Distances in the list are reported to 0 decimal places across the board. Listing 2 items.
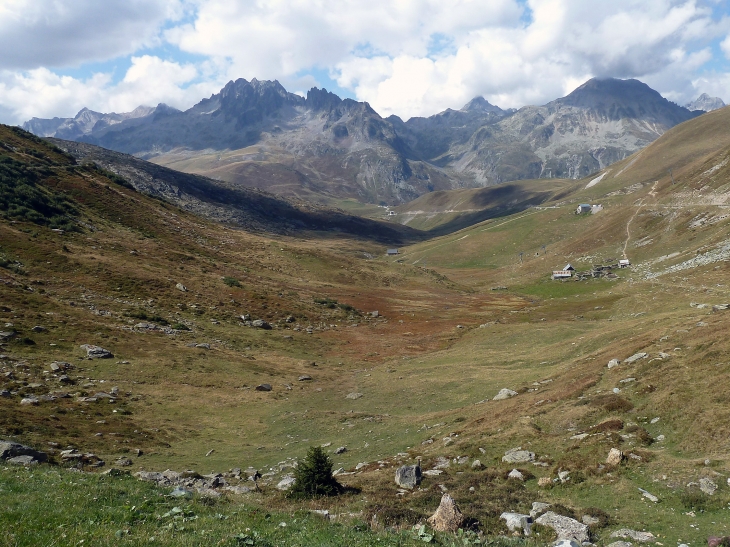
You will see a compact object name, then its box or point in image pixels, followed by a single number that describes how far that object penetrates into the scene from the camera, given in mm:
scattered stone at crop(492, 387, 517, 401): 35594
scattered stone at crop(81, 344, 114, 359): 43534
